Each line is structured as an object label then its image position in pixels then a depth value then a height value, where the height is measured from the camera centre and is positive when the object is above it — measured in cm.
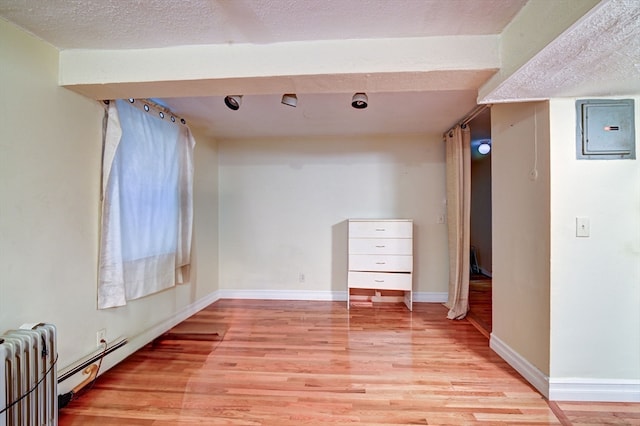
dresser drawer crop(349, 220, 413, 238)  331 -14
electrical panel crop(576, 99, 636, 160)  168 +55
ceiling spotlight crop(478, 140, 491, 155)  406 +106
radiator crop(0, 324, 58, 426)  119 -75
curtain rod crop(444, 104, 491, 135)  251 +104
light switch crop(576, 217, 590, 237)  170 -5
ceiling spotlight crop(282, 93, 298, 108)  213 +93
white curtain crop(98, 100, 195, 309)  198 +12
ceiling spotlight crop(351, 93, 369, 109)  213 +92
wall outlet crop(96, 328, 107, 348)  193 -86
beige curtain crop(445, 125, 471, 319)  308 +1
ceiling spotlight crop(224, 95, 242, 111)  220 +94
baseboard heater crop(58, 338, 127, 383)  167 -97
